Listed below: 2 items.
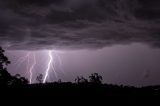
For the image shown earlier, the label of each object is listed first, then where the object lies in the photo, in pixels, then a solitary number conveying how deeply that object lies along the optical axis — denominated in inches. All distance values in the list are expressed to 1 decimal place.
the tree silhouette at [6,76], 918.9
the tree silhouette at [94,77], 1728.1
